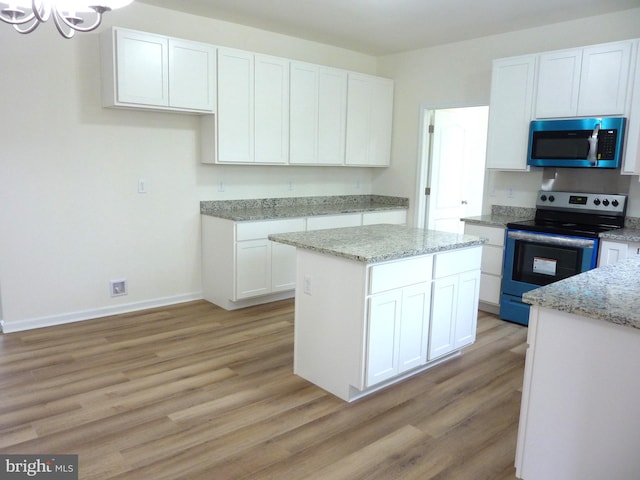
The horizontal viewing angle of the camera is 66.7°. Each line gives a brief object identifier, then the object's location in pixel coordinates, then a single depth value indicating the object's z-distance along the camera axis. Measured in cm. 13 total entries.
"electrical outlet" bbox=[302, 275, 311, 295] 298
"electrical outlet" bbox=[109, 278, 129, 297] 419
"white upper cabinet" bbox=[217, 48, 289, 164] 431
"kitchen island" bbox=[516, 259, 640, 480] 169
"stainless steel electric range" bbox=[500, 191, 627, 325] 385
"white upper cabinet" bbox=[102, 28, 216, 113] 370
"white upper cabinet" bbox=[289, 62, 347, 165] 486
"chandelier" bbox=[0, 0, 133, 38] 206
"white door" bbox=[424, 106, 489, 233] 563
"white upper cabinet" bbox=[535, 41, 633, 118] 375
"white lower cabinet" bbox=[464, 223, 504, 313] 439
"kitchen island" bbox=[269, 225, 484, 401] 271
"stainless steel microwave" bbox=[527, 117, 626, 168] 377
